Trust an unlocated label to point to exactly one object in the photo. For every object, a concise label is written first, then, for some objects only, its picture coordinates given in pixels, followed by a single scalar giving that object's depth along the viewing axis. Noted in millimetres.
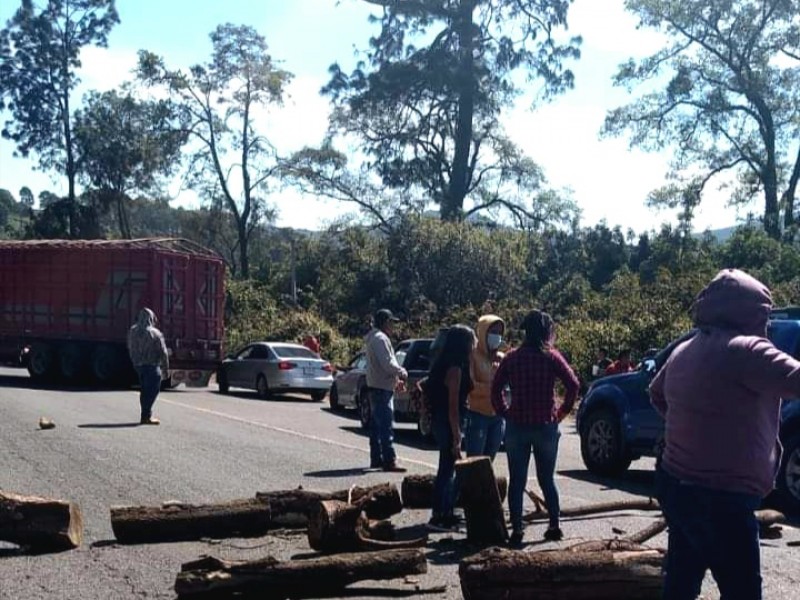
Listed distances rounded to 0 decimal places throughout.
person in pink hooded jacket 4332
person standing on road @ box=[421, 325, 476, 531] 9023
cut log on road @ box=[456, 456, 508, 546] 8172
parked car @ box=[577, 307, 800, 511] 12438
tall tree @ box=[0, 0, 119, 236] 58031
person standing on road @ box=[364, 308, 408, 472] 12280
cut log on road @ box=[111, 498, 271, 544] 8328
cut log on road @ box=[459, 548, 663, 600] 6207
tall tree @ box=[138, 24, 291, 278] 53094
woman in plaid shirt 8273
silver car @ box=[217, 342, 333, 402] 26125
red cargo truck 26766
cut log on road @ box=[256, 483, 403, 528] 8656
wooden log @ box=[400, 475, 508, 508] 9875
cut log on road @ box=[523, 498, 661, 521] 9531
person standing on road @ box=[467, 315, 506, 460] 9430
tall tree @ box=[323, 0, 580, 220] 45844
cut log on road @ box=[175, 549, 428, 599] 6488
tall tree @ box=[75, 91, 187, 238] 56125
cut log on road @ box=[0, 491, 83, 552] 7996
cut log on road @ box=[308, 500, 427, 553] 7594
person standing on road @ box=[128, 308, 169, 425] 17109
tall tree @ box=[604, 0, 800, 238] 42594
